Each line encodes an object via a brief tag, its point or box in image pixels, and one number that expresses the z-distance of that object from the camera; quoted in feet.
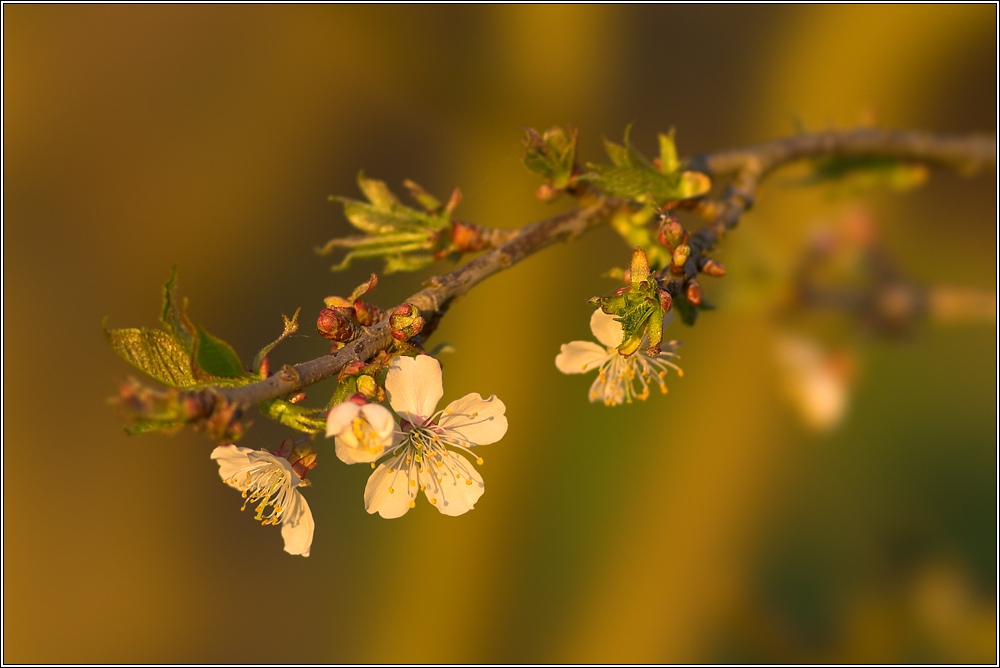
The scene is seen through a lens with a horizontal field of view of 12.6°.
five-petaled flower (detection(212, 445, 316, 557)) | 2.94
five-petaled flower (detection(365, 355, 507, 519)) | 2.96
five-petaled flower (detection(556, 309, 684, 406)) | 3.05
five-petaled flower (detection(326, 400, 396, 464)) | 2.89
